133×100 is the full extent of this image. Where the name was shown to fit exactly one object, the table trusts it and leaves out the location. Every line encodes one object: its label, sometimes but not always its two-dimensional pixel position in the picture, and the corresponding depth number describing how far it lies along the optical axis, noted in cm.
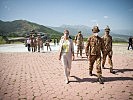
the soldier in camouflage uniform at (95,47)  487
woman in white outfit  483
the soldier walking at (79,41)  967
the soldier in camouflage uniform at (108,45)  595
